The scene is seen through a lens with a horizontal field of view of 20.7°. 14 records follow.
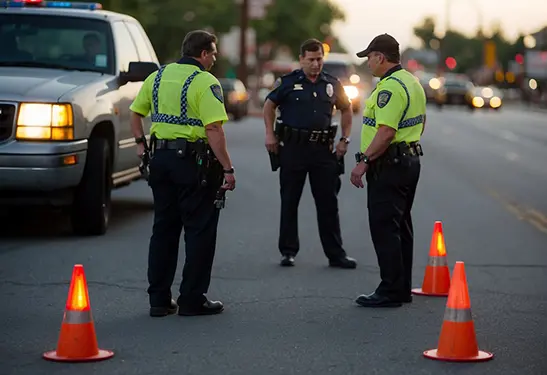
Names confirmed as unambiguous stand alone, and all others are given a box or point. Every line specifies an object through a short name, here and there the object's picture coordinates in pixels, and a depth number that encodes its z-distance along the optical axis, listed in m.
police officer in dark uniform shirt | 11.90
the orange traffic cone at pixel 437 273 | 10.28
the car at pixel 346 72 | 46.37
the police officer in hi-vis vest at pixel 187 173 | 9.19
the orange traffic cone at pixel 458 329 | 7.67
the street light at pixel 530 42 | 145.62
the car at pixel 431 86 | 78.88
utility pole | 55.57
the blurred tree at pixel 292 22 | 96.56
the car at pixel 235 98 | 46.57
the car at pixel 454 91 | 75.31
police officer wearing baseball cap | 9.73
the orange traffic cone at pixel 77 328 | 7.63
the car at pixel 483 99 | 73.62
